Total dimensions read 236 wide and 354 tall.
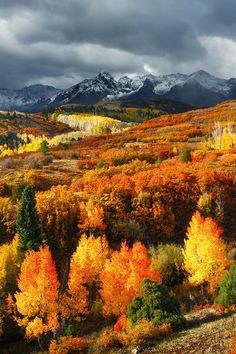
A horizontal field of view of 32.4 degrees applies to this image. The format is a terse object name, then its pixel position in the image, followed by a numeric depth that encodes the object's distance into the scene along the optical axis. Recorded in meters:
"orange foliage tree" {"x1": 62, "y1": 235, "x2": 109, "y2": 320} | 38.75
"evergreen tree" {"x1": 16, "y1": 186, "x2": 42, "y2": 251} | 46.78
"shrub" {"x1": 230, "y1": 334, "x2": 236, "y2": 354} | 21.44
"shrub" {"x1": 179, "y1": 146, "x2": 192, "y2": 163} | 87.75
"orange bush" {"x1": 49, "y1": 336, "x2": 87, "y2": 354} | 32.03
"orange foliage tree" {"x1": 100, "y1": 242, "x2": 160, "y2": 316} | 38.78
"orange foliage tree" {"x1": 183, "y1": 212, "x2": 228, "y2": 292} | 41.72
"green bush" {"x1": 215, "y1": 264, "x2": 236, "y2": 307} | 33.38
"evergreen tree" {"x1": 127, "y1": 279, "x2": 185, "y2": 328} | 31.53
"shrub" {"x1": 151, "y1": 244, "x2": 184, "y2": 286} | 45.81
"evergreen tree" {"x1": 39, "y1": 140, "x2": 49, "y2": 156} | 104.56
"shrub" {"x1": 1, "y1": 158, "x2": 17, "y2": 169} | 87.88
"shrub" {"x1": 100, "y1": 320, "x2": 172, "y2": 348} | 29.72
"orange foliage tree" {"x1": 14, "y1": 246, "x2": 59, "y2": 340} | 35.28
